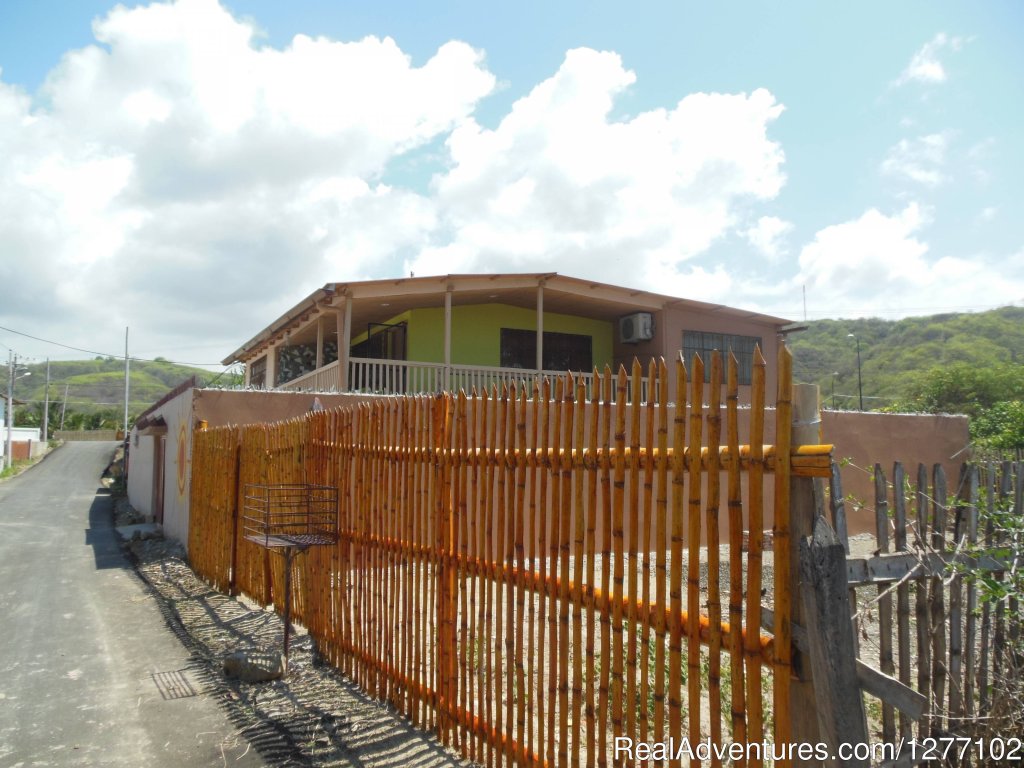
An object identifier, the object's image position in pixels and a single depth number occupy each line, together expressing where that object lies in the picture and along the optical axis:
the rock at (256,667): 5.54
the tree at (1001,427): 16.27
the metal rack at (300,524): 5.65
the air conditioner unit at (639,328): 18.06
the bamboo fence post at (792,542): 2.27
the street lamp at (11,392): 37.69
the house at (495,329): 14.88
